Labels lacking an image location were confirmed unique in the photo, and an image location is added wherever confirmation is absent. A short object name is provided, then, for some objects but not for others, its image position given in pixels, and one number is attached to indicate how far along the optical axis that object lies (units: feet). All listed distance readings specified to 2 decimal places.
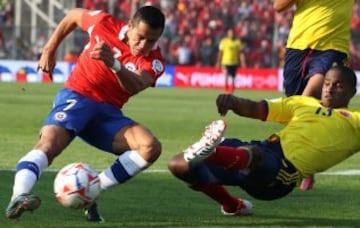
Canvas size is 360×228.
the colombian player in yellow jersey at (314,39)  73.72
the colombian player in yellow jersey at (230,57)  237.25
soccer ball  50.39
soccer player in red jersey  53.72
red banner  267.39
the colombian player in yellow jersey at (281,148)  51.31
